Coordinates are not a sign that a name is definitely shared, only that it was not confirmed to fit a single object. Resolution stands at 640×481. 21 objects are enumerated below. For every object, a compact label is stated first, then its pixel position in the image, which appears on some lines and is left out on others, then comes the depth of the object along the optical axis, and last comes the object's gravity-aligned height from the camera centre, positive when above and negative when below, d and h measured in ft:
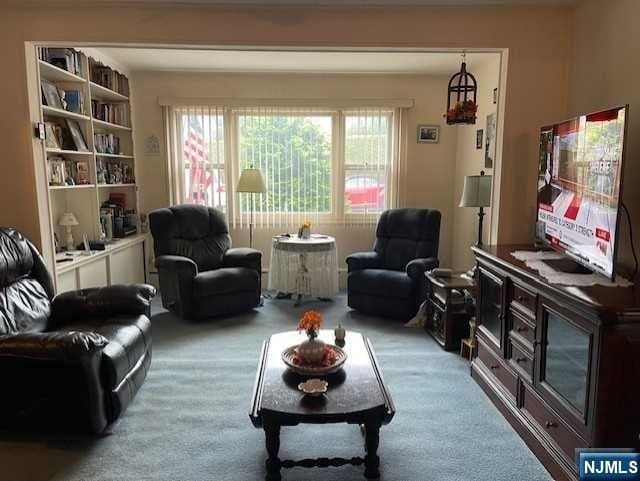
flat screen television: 6.24 -0.14
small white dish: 6.46 -3.01
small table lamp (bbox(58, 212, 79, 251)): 13.17 -1.28
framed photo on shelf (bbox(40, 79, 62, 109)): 11.59 +2.24
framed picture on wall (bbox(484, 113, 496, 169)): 14.19 +1.15
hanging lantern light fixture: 10.45 +1.54
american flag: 17.13 +0.61
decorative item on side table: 15.58 -1.83
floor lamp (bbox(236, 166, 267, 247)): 15.84 -0.11
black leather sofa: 7.16 -2.86
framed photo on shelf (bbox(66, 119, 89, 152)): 12.94 +1.30
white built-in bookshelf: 12.09 +0.47
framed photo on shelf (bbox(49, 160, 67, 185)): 12.13 +0.21
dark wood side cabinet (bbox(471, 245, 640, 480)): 5.64 -2.70
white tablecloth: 15.02 -3.00
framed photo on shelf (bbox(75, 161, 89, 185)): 13.49 +0.20
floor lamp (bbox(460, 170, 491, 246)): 12.35 -0.37
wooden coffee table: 6.09 -3.11
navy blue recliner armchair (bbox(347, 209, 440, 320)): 13.43 -2.78
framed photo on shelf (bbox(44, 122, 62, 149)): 11.79 +1.18
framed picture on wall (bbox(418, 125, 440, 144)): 17.34 +1.68
